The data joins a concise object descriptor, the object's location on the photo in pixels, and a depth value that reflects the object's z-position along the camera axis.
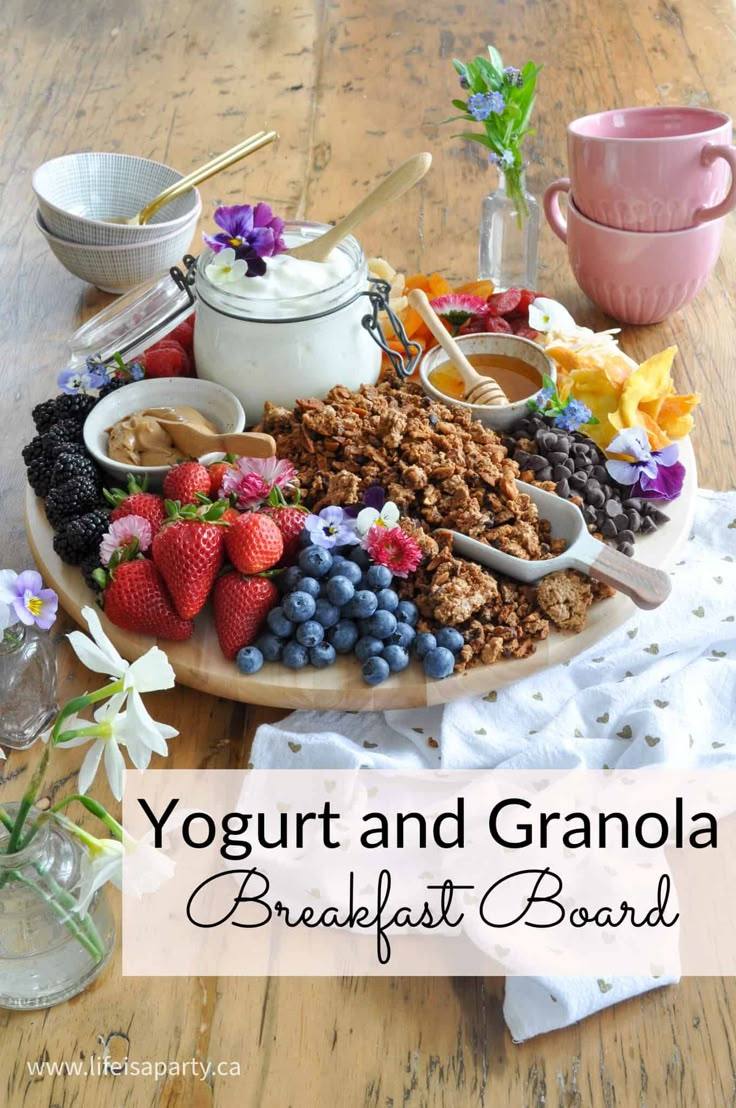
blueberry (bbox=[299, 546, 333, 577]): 1.17
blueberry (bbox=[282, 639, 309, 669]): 1.15
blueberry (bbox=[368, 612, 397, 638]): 1.15
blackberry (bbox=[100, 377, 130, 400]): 1.48
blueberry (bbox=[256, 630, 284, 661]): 1.17
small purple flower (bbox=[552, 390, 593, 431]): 1.38
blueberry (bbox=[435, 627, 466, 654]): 1.15
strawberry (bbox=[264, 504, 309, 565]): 1.21
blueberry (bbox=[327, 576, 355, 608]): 1.14
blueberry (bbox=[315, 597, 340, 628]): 1.16
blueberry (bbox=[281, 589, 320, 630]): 1.14
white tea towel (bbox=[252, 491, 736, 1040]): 1.09
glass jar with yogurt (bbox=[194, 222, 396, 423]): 1.38
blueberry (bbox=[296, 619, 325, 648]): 1.15
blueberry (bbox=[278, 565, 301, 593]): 1.17
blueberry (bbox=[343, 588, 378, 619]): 1.15
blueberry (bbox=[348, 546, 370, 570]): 1.19
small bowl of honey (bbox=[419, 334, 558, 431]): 1.50
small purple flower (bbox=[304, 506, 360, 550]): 1.20
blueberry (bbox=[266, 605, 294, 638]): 1.16
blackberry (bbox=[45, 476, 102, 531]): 1.29
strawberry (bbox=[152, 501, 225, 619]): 1.14
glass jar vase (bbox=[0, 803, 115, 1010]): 0.84
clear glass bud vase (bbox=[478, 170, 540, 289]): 1.81
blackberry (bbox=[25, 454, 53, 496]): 1.35
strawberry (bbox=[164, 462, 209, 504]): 1.25
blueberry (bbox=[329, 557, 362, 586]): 1.16
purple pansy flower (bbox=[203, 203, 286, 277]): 1.38
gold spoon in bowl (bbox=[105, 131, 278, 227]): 1.75
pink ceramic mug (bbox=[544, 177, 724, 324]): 1.71
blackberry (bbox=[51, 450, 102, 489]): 1.31
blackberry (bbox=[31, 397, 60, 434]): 1.43
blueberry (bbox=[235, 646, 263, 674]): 1.15
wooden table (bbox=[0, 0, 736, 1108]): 0.89
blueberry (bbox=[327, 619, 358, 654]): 1.16
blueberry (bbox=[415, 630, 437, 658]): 1.15
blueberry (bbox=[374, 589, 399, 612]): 1.16
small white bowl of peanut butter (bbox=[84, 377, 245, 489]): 1.34
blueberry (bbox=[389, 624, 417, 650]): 1.16
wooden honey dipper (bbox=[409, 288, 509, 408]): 1.43
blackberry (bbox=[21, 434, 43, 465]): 1.38
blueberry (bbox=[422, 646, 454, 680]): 1.13
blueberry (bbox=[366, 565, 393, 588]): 1.16
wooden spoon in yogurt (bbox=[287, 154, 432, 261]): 1.36
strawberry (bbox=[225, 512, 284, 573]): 1.15
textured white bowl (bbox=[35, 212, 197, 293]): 1.80
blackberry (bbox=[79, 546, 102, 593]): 1.23
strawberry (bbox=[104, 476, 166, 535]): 1.23
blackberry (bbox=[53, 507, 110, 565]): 1.24
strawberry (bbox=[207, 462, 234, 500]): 1.29
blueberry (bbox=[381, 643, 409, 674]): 1.14
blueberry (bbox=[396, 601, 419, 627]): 1.17
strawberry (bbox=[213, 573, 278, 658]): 1.16
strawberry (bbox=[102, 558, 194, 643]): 1.17
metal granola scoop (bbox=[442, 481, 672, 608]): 1.17
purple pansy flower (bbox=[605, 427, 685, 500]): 1.34
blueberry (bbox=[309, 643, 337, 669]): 1.15
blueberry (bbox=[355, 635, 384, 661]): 1.15
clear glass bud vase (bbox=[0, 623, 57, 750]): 1.13
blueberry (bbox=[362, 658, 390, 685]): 1.13
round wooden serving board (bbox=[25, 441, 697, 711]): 1.15
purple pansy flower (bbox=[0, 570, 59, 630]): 1.01
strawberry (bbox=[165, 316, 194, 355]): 1.61
